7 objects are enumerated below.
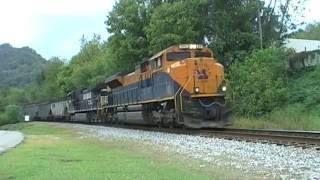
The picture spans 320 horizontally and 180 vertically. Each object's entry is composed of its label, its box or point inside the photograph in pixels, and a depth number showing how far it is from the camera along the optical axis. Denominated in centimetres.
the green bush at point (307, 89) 2875
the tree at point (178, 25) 3641
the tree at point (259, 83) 3012
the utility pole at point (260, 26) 3588
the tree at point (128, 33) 4869
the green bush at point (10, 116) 10050
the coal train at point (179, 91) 2444
